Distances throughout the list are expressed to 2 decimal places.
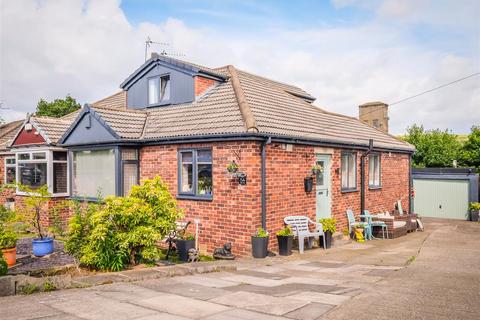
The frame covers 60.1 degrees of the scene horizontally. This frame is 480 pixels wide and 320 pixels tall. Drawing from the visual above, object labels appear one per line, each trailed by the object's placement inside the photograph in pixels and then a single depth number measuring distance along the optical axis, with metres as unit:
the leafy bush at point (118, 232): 8.77
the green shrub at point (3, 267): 7.45
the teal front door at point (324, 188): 13.72
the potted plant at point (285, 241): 11.11
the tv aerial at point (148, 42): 20.12
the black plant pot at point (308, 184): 12.62
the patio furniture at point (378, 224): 15.03
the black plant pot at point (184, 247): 10.66
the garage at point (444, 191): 21.70
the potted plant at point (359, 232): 14.48
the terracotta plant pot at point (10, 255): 9.88
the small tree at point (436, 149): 28.81
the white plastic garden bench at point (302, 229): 11.72
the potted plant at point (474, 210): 20.92
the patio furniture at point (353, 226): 14.83
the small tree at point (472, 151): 26.00
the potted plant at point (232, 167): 10.89
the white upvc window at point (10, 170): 19.95
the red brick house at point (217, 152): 11.20
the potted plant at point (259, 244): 10.52
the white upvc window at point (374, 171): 17.30
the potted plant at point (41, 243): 10.91
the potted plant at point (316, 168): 12.87
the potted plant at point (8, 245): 9.82
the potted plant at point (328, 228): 12.48
